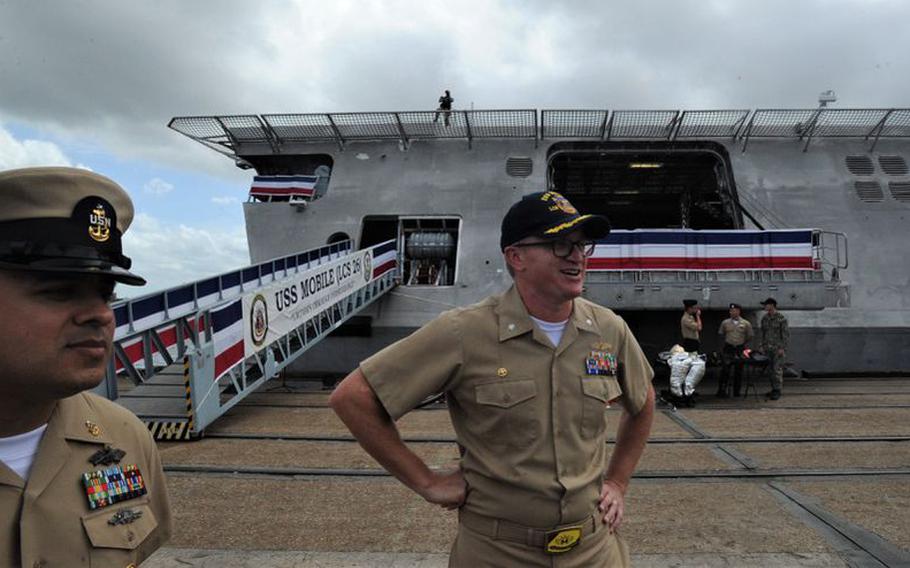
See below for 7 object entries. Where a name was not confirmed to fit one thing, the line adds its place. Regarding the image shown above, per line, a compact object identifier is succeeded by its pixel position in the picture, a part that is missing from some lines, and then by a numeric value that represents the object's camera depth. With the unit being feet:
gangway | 21.43
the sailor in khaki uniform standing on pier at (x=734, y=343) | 30.04
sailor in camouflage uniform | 29.32
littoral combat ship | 36.29
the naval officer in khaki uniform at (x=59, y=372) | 3.50
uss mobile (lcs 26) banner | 24.76
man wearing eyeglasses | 5.67
